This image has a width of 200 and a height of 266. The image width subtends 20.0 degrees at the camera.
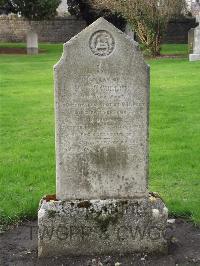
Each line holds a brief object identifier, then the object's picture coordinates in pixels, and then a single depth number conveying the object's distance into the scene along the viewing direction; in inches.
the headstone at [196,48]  883.3
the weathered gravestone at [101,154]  193.3
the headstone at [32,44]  1155.6
